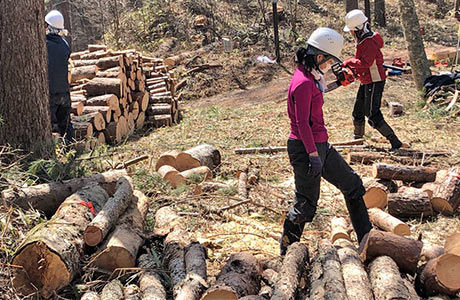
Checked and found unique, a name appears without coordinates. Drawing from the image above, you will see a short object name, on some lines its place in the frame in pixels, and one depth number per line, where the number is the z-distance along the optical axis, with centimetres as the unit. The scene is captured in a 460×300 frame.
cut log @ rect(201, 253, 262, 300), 308
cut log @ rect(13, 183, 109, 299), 338
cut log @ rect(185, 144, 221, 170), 706
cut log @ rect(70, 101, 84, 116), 880
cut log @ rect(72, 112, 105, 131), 858
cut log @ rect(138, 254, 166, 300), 335
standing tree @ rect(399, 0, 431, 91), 1126
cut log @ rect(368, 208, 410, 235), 480
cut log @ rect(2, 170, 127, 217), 436
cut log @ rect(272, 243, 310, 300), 316
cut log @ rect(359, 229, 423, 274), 363
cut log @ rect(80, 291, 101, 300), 338
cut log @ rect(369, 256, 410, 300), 304
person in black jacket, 726
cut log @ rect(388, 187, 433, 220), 541
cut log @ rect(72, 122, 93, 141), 827
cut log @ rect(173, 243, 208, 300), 323
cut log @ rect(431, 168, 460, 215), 542
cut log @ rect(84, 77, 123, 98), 985
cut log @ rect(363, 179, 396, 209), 560
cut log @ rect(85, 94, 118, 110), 939
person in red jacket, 746
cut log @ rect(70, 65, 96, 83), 1041
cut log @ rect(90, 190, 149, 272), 378
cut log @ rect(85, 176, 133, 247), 387
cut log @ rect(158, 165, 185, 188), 627
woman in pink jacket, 404
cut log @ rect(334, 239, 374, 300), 311
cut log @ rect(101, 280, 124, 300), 338
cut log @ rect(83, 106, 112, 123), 907
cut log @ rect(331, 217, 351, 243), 462
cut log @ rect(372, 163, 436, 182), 602
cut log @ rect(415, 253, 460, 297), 335
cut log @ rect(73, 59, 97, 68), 1095
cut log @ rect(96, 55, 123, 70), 1063
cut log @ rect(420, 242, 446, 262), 396
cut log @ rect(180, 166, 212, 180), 652
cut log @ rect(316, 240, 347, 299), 308
